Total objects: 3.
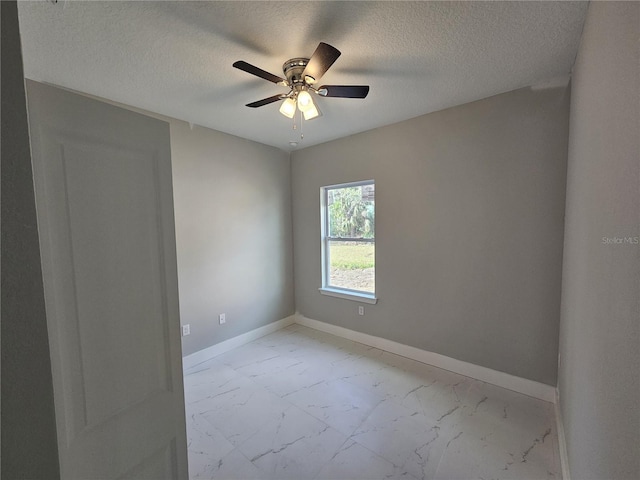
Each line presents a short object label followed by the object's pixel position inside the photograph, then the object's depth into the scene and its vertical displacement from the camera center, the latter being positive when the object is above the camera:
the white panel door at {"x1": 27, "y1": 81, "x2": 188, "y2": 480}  0.79 -0.19
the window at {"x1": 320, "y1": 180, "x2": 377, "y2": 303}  3.29 -0.24
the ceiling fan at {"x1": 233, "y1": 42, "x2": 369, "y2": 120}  1.51 +0.86
